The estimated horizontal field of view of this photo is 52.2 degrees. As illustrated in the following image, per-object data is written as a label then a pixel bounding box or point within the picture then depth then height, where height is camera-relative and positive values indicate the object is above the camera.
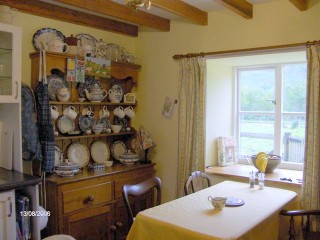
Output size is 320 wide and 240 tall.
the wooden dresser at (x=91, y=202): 2.68 -0.80
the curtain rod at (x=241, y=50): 2.63 +0.57
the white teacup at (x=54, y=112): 2.88 -0.02
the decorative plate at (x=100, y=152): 3.37 -0.43
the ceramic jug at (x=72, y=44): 3.02 +0.62
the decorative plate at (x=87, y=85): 3.23 +0.27
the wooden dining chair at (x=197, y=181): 2.68 -0.63
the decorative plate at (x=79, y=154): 3.17 -0.43
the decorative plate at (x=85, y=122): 3.22 -0.11
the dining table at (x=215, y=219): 1.82 -0.65
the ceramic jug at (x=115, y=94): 3.43 +0.18
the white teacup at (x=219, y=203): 2.14 -0.60
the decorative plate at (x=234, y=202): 2.23 -0.63
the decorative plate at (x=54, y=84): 2.95 +0.24
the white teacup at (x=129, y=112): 3.59 -0.01
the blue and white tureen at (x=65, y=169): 2.80 -0.51
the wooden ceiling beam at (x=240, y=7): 2.55 +0.87
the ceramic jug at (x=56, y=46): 2.85 +0.57
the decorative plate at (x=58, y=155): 3.00 -0.42
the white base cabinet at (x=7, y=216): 2.14 -0.71
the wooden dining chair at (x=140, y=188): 2.29 -0.58
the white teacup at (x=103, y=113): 3.39 -0.02
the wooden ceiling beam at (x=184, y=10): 2.66 +0.90
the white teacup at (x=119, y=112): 3.50 -0.01
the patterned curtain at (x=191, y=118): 3.20 -0.06
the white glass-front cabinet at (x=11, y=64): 2.44 +0.35
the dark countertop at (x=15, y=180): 2.13 -0.48
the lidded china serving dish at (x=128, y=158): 3.37 -0.48
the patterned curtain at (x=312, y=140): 2.55 -0.21
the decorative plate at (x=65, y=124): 3.05 -0.13
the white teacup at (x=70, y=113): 3.07 -0.02
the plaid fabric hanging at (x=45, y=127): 2.71 -0.14
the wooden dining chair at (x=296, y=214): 2.20 -0.69
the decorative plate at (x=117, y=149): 3.52 -0.41
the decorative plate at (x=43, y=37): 2.88 +0.65
